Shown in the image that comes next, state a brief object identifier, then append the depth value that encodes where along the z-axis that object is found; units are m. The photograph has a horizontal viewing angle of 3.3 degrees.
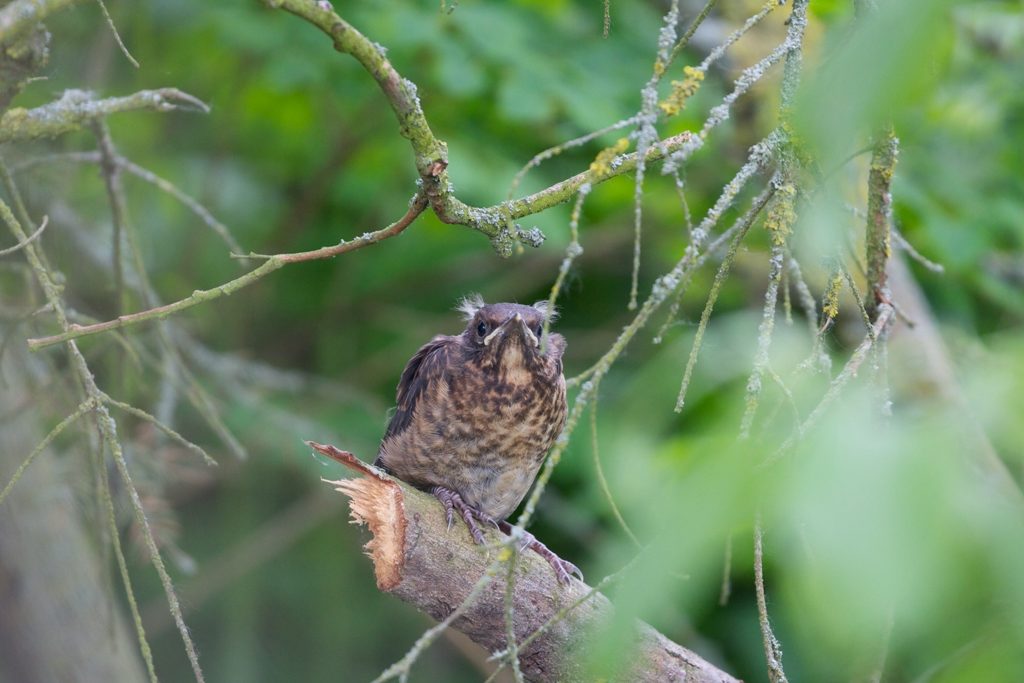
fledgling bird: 9.39
